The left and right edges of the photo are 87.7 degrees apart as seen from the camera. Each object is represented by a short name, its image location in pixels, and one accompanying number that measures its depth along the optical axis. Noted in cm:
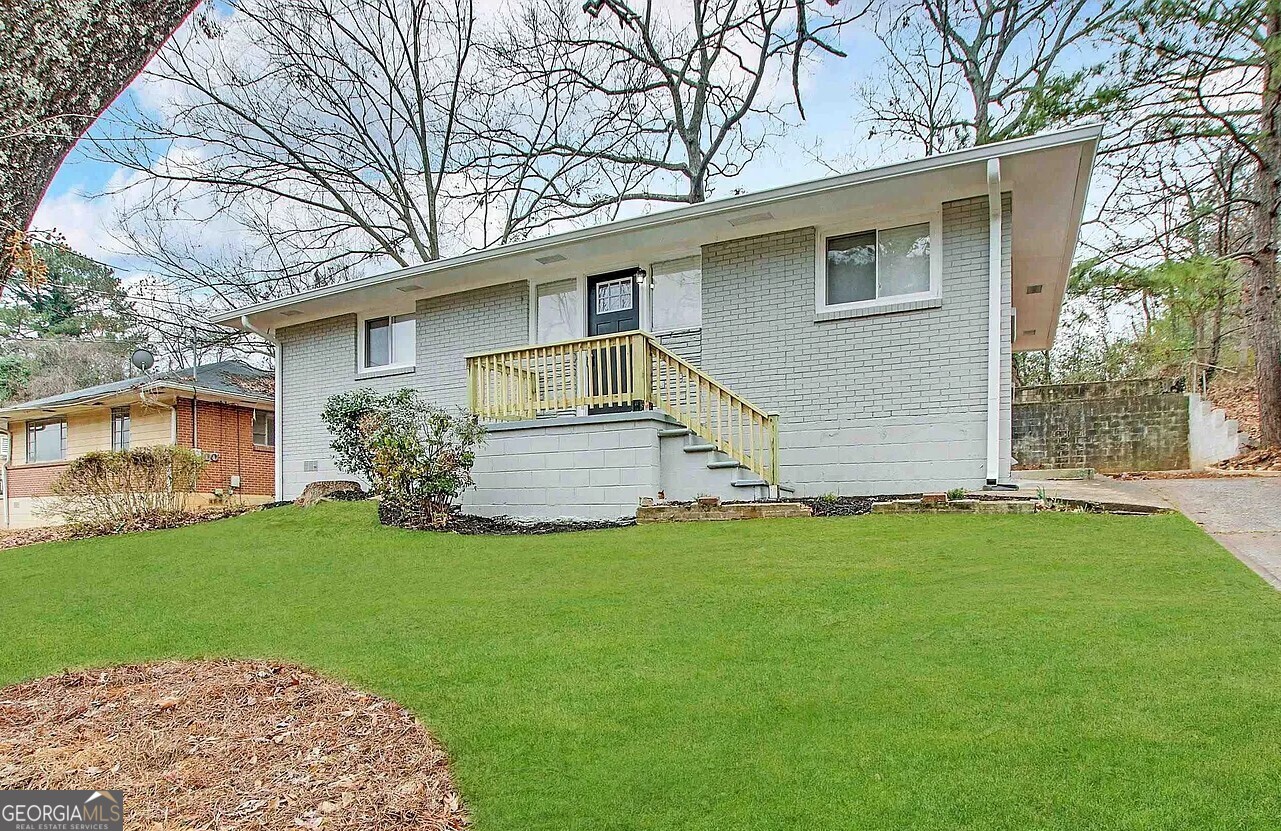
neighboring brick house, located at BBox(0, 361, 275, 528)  1705
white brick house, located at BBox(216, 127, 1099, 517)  764
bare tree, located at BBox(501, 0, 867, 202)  1769
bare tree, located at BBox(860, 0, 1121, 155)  1555
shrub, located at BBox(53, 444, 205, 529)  1009
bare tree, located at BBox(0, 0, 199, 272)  158
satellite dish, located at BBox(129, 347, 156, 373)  1528
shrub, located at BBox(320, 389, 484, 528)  821
